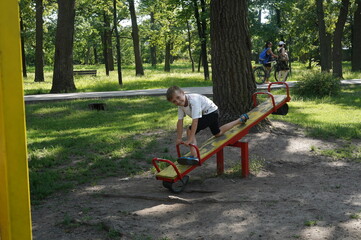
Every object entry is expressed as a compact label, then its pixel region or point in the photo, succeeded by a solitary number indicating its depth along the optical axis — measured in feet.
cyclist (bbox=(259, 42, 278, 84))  57.57
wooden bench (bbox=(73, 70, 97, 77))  97.96
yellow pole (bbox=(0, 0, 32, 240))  7.18
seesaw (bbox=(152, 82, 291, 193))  18.80
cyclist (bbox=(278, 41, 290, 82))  57.00
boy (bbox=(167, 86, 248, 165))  18.92
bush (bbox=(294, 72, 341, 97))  48.88
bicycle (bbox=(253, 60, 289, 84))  59.21
